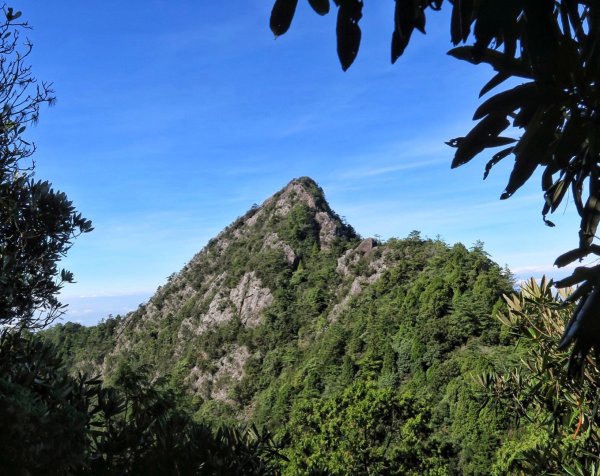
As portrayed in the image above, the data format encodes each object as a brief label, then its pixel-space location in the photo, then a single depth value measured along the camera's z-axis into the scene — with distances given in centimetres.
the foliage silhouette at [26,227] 444
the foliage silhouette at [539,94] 138
